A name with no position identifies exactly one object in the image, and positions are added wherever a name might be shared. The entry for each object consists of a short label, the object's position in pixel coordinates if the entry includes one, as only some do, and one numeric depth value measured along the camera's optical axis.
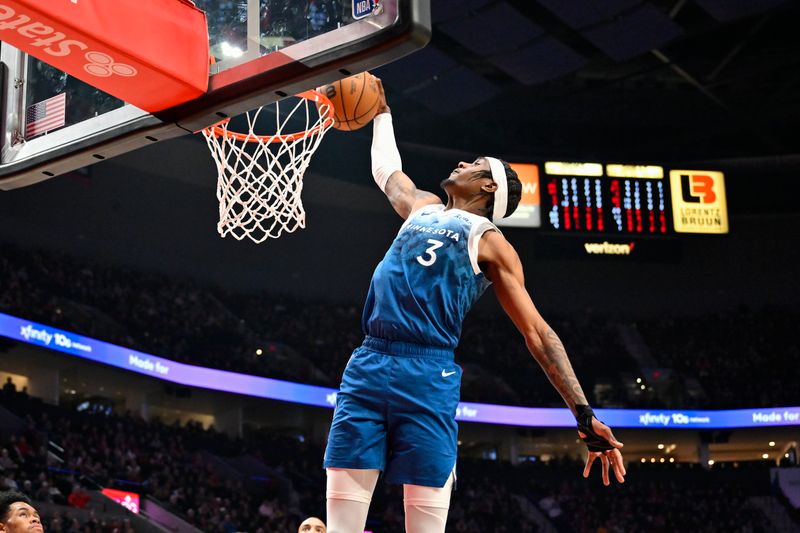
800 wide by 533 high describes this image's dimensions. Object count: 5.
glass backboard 3.42
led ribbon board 16.89
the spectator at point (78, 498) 13.54
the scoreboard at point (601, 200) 16.98
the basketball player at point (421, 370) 3.17
